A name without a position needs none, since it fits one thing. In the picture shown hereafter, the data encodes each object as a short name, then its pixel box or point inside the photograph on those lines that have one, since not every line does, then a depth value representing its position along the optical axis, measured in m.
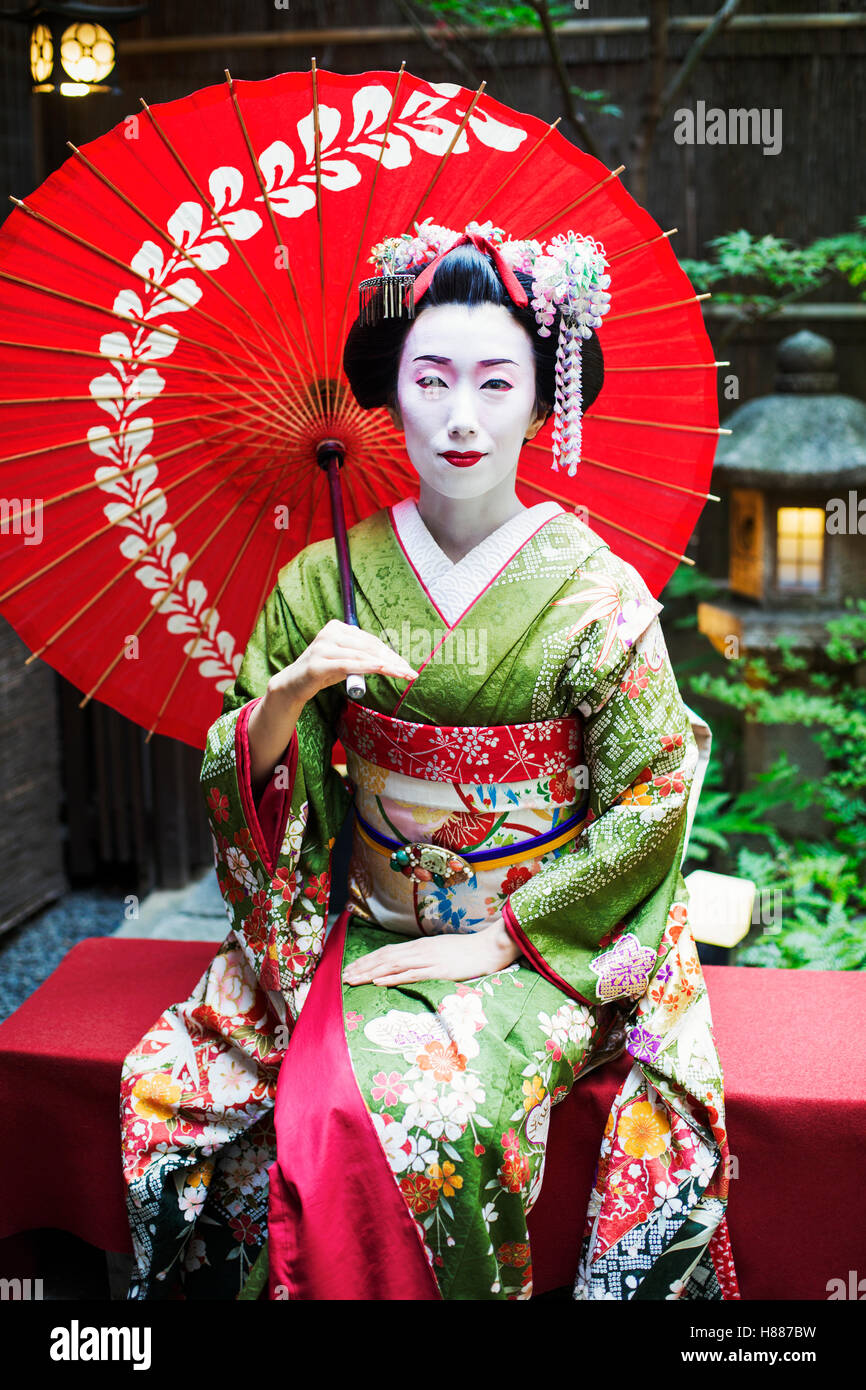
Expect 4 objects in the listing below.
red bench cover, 2.06
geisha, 1.93
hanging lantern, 3.56
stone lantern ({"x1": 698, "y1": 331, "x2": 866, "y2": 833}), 4.10
